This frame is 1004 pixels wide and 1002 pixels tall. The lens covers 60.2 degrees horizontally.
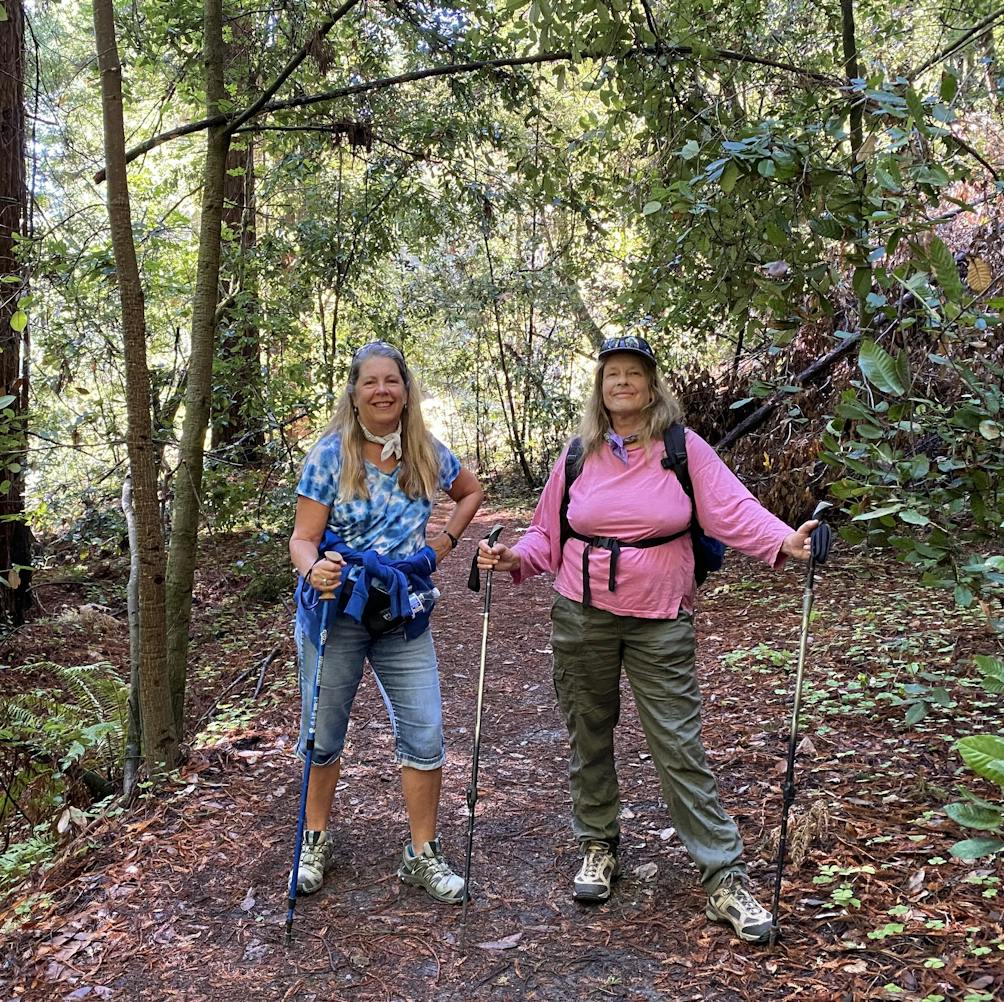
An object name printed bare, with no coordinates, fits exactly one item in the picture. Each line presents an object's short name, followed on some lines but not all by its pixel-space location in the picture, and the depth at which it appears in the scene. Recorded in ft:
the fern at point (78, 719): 16.07
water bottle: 10.64
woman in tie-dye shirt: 10.79
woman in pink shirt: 9.87
